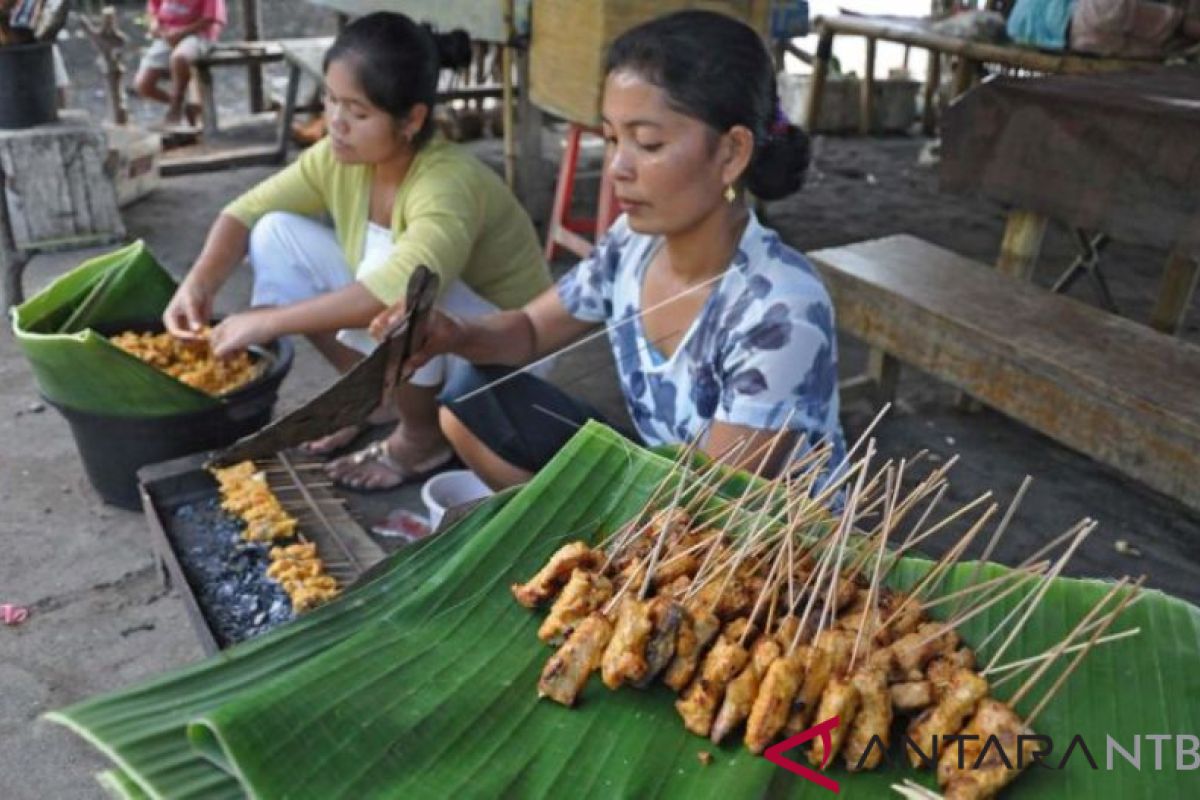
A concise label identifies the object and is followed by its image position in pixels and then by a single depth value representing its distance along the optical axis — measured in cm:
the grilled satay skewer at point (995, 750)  158
